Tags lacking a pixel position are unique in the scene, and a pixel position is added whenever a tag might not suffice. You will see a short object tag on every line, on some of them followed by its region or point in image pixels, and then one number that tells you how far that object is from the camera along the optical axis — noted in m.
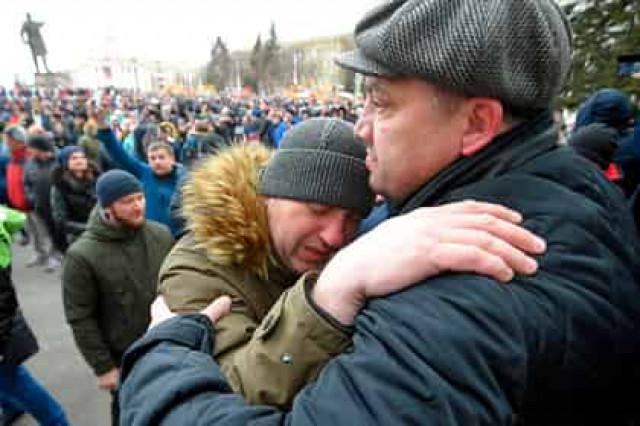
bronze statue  38.81
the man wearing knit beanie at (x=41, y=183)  6.36
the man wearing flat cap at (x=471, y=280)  0.65
